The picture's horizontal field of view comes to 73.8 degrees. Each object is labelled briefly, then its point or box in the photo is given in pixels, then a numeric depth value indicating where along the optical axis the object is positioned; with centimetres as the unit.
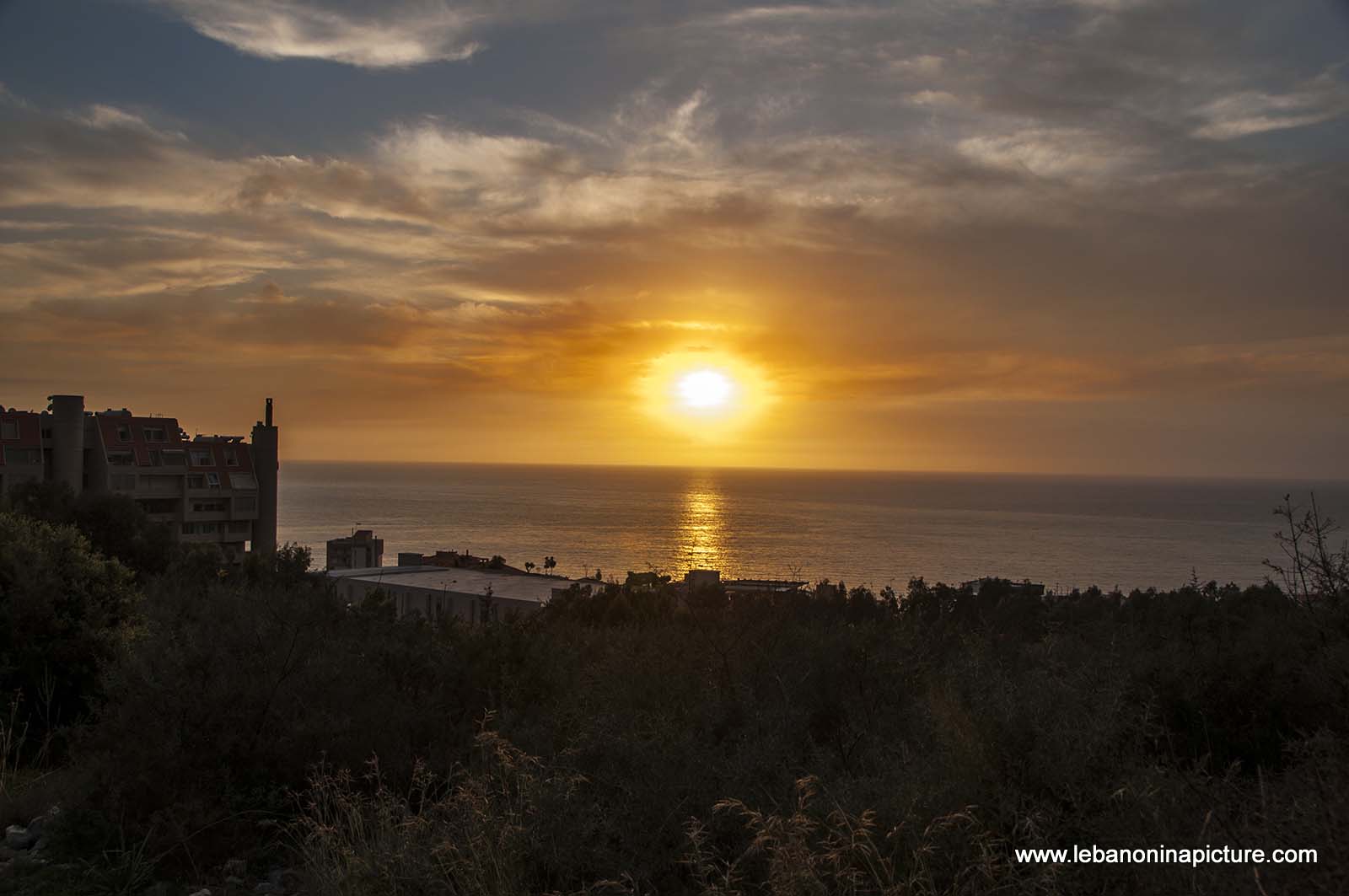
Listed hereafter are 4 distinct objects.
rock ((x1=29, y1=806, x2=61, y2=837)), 608
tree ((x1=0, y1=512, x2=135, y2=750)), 977
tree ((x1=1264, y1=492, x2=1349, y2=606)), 656
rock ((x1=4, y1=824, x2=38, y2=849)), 610
